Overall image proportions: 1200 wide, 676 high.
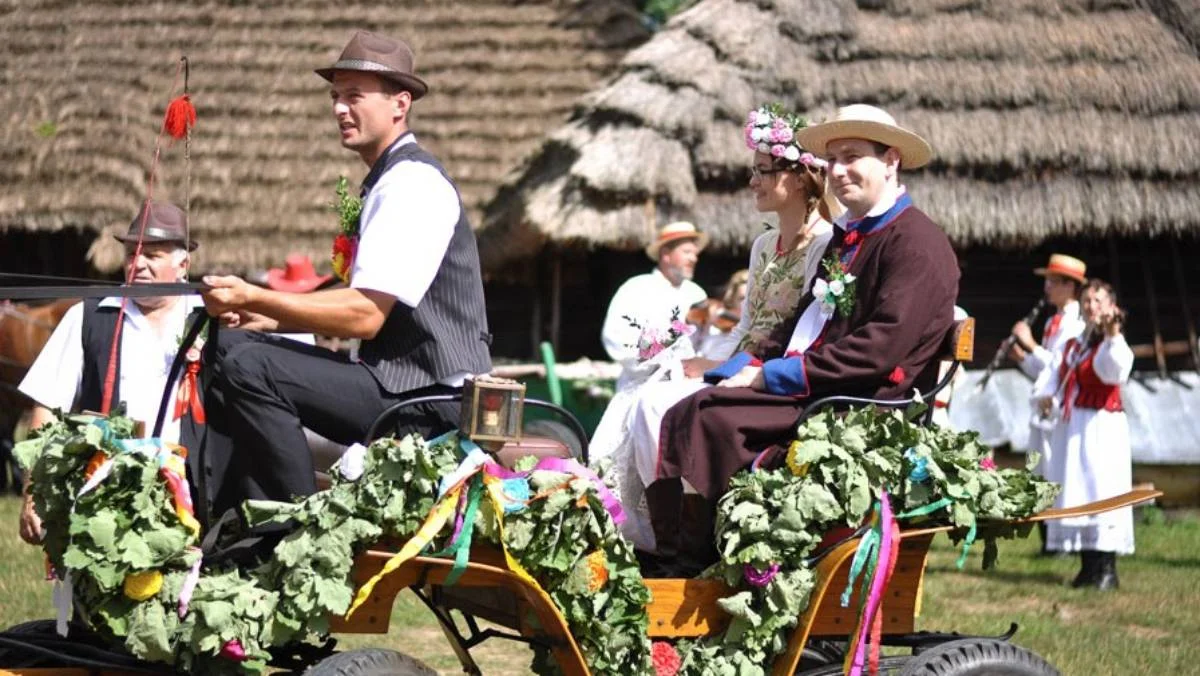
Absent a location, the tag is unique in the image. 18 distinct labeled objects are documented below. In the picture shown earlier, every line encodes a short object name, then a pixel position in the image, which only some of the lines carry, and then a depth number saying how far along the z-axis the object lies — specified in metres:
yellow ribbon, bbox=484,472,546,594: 8.63
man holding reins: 8.76
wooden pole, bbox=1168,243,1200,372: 30.33
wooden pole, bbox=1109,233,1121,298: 30.25
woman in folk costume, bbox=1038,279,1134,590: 19.59
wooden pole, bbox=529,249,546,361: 33.66
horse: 26.19
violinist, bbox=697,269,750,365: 22.22
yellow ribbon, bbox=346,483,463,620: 8.32
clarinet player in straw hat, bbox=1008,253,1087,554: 22.09
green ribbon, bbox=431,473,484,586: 8.51
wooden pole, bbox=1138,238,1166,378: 29.70
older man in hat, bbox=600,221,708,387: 22.22
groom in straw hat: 9.91
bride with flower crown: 10.72
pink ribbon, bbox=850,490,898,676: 9.35
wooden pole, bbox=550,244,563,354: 32.34
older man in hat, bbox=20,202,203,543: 12.07
